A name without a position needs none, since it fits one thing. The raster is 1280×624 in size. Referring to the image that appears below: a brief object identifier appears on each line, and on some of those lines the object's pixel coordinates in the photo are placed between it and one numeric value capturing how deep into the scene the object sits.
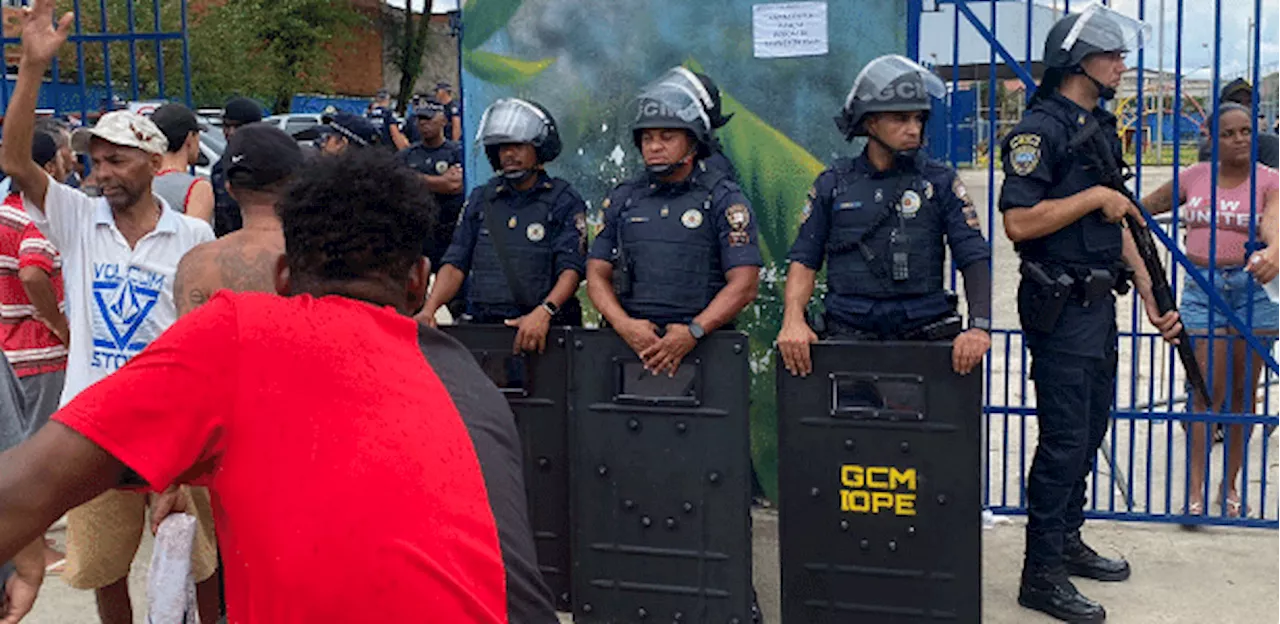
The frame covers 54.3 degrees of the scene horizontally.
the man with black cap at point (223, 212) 6.02
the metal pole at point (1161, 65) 4.77
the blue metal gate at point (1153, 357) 4.98
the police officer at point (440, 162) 6.98
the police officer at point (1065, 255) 4.25
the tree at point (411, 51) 34.59
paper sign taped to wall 5.39
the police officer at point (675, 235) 4.28
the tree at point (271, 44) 23.67
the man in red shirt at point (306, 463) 1.60
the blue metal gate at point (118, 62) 18.36
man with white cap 3.65
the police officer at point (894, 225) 4.11
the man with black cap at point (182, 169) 4.73
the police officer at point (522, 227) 4.68
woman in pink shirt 5.32
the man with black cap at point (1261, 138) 5.97
